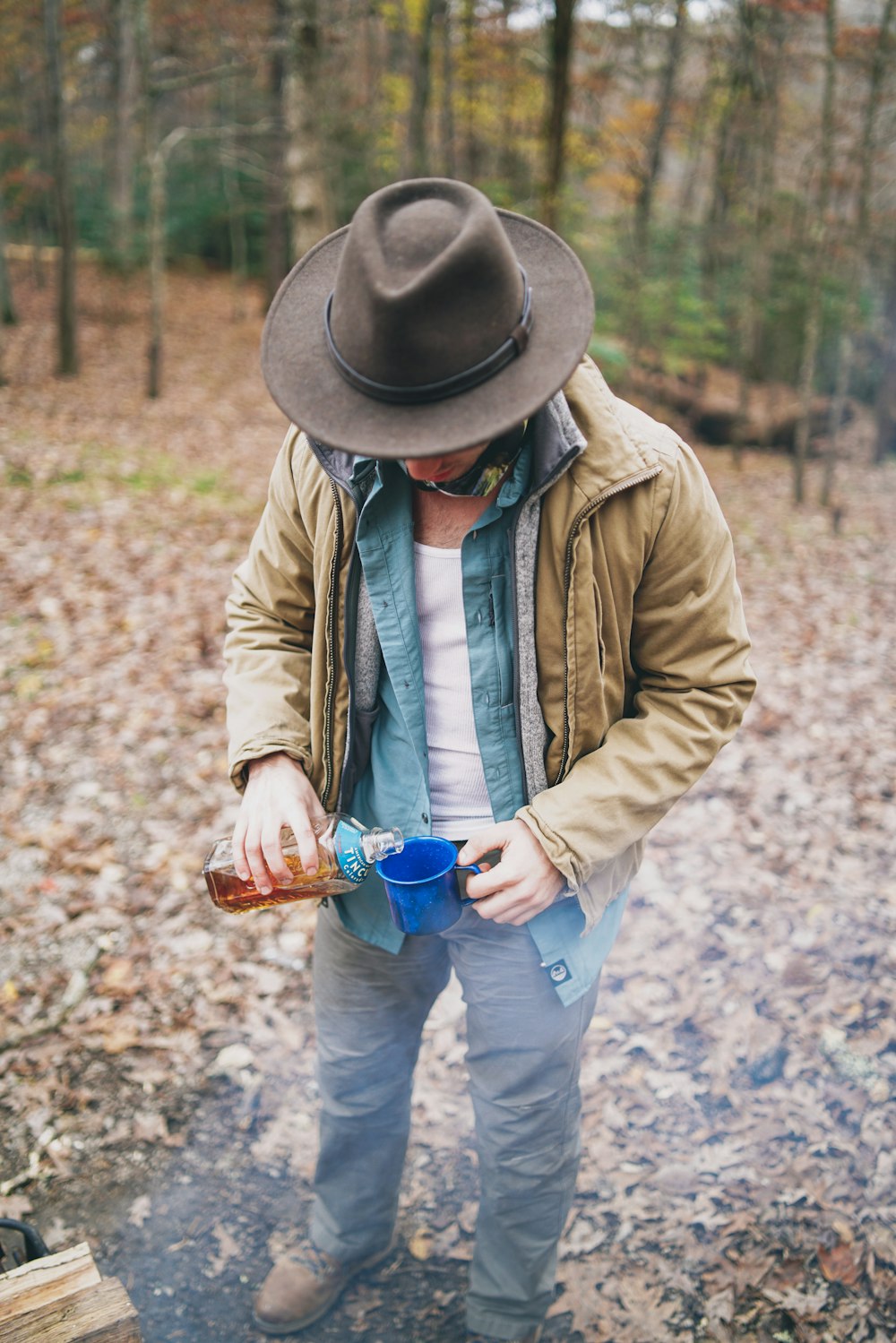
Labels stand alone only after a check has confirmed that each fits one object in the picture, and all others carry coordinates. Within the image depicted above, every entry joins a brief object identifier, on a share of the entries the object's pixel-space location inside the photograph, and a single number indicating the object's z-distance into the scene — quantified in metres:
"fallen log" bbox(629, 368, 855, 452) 15.34
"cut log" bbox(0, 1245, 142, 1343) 1.61
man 1.42
